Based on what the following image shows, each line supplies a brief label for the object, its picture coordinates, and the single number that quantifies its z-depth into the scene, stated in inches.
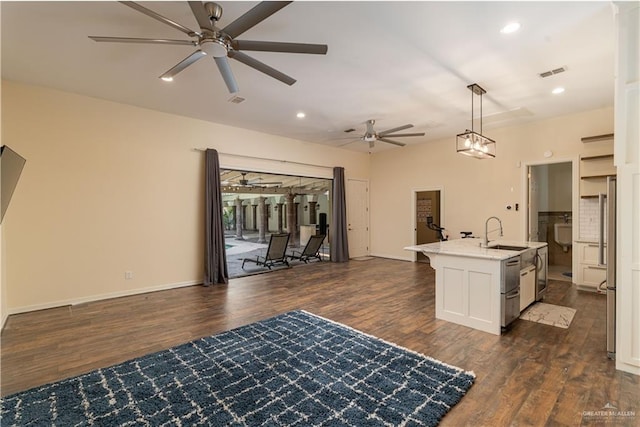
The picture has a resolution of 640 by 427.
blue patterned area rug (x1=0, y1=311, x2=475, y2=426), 75.9
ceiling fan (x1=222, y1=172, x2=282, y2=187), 354.0
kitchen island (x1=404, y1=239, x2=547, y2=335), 127.7
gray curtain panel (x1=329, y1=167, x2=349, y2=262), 308.3
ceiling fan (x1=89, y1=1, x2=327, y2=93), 80.0
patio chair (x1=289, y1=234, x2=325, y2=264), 305.0
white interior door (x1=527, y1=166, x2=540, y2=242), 237.6
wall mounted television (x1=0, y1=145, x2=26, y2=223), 95.3
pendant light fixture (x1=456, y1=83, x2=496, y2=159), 162.4
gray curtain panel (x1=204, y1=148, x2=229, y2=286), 217.6
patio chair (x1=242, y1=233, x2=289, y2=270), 271.6
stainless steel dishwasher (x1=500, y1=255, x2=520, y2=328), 127.2
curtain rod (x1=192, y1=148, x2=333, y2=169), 229.4
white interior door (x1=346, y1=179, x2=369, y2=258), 330.0
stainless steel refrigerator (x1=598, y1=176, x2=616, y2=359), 104.6
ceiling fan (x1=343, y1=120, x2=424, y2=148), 210.2
